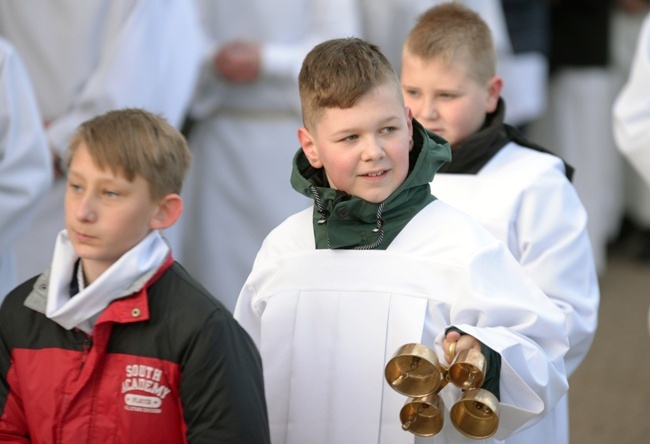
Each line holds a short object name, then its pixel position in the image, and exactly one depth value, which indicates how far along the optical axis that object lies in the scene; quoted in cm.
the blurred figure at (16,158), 855
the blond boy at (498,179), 731
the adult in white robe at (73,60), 1052
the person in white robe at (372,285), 595
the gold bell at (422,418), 556
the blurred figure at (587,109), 1658
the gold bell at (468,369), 529
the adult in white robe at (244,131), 1218
